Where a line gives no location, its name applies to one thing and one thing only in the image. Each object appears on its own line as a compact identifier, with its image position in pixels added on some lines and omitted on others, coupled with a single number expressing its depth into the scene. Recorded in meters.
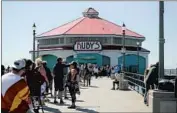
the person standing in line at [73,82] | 13.56
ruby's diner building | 62.38
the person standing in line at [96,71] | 41.91
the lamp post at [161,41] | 10.82
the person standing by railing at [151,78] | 13.83
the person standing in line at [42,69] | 12.74
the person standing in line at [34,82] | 11.30
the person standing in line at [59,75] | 14.77
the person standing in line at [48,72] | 14.55
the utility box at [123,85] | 22.34
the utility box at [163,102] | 10.23
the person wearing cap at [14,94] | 5.73
